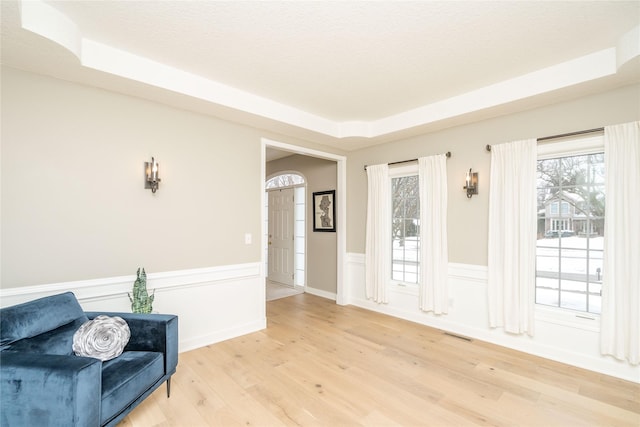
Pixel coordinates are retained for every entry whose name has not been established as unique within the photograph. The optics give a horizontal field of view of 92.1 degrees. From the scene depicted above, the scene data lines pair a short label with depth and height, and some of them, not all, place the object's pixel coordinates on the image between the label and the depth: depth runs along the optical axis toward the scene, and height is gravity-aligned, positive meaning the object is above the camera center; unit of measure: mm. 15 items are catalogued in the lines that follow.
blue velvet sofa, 1624 -937
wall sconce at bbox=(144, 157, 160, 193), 3084 +353
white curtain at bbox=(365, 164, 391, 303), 4711 -318
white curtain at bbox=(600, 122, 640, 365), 2699 -306
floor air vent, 3685 -1521
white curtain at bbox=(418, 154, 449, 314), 4012 -298
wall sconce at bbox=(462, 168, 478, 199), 3758 +351
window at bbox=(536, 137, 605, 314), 3023 -170
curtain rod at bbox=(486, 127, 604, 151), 2924 +776
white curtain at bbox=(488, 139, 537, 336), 3293 -267
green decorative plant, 2826 -808
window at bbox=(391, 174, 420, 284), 4484 -249
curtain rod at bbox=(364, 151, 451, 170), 3990 +737
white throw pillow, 2060 -875
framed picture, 5566 +10
